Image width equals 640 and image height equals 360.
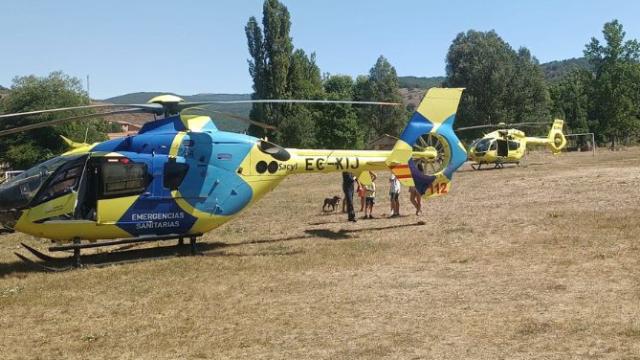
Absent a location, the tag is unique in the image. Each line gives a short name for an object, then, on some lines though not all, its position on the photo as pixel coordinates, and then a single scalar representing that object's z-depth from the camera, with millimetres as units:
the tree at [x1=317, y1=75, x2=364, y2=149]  72188
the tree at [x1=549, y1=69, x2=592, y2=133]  72250
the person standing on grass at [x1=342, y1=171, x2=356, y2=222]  16453
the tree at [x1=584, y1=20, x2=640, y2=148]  64312
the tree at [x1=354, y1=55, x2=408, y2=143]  78125
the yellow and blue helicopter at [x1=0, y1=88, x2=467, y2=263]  10594
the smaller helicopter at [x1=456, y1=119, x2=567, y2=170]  33531
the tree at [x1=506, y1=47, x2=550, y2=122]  59156
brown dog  18750
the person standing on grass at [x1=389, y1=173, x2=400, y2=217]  16847
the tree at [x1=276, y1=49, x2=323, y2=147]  59219
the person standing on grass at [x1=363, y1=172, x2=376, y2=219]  16994
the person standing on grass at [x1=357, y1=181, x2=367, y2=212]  17547
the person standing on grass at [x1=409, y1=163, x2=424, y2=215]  16531
